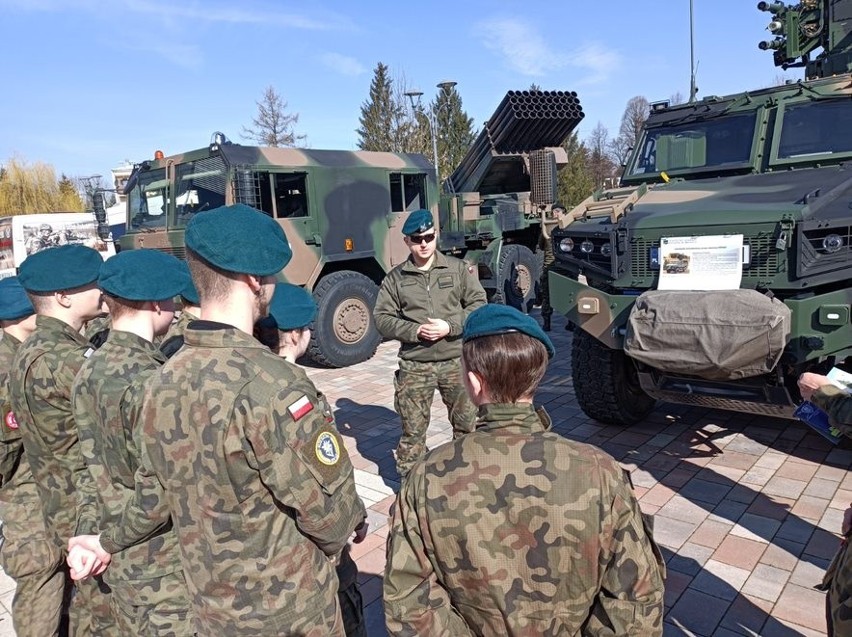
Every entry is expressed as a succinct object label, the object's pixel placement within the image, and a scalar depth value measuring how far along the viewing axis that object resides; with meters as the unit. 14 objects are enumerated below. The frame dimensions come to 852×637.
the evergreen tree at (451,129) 24.15
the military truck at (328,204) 6.51
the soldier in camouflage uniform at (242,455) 1.40
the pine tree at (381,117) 23.84
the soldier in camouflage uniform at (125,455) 1.72
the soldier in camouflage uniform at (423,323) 3.36
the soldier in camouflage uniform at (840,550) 1.52
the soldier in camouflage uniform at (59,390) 2.04
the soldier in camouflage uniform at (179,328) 2.69
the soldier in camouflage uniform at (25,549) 2.25
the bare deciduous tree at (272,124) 25.70
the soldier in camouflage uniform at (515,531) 1.28
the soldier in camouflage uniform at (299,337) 1.94
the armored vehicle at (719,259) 3.05
